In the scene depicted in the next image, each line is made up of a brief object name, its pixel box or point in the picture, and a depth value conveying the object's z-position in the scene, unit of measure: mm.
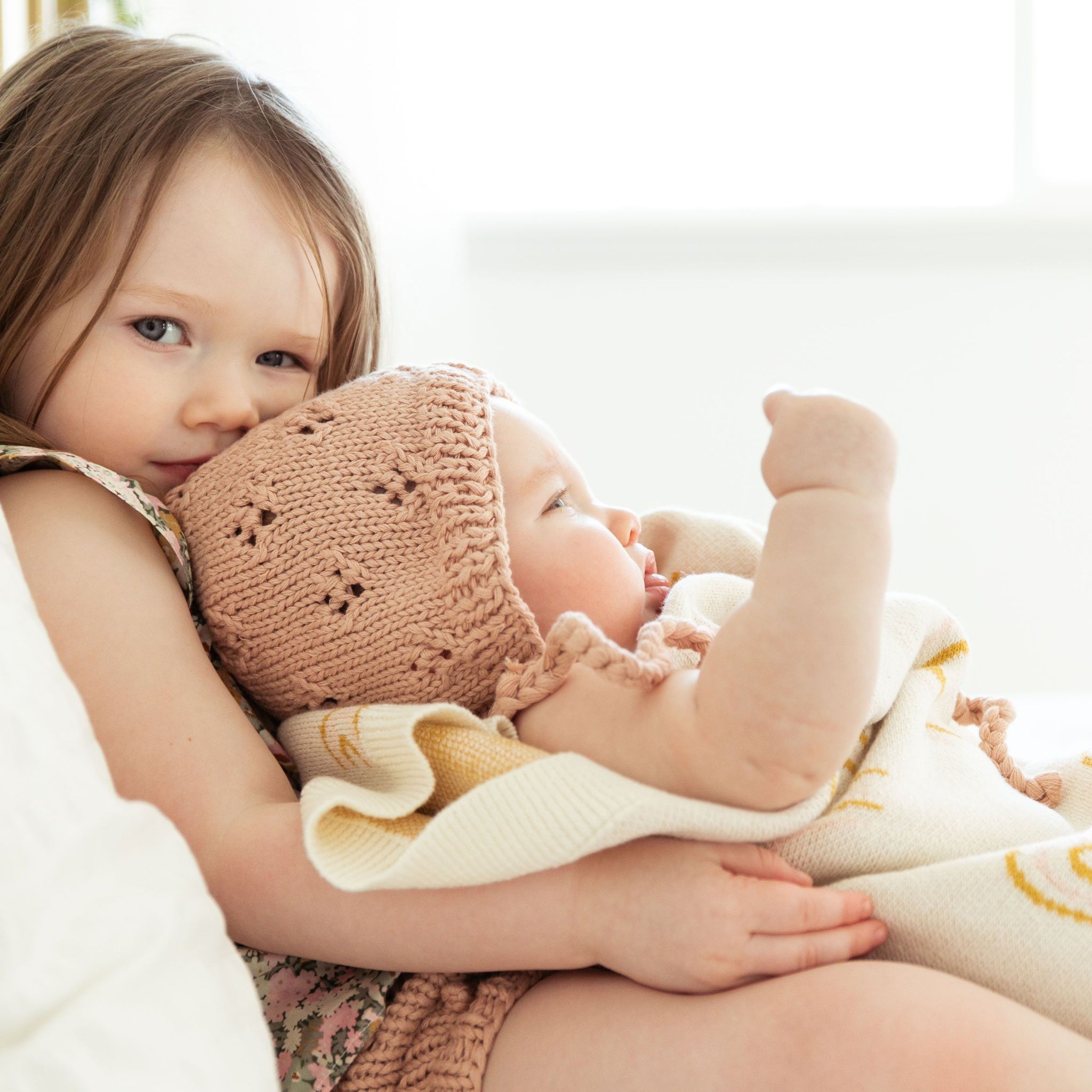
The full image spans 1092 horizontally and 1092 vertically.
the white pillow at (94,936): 345
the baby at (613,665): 477
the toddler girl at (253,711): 477
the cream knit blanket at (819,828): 486
